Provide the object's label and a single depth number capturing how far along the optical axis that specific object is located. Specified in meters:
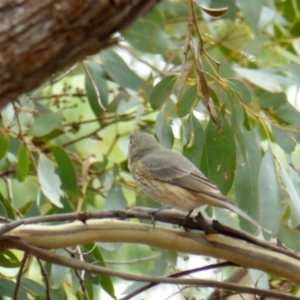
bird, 4.32
